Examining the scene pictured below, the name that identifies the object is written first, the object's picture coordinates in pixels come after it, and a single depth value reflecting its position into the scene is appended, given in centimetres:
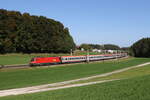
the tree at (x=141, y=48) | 11825
